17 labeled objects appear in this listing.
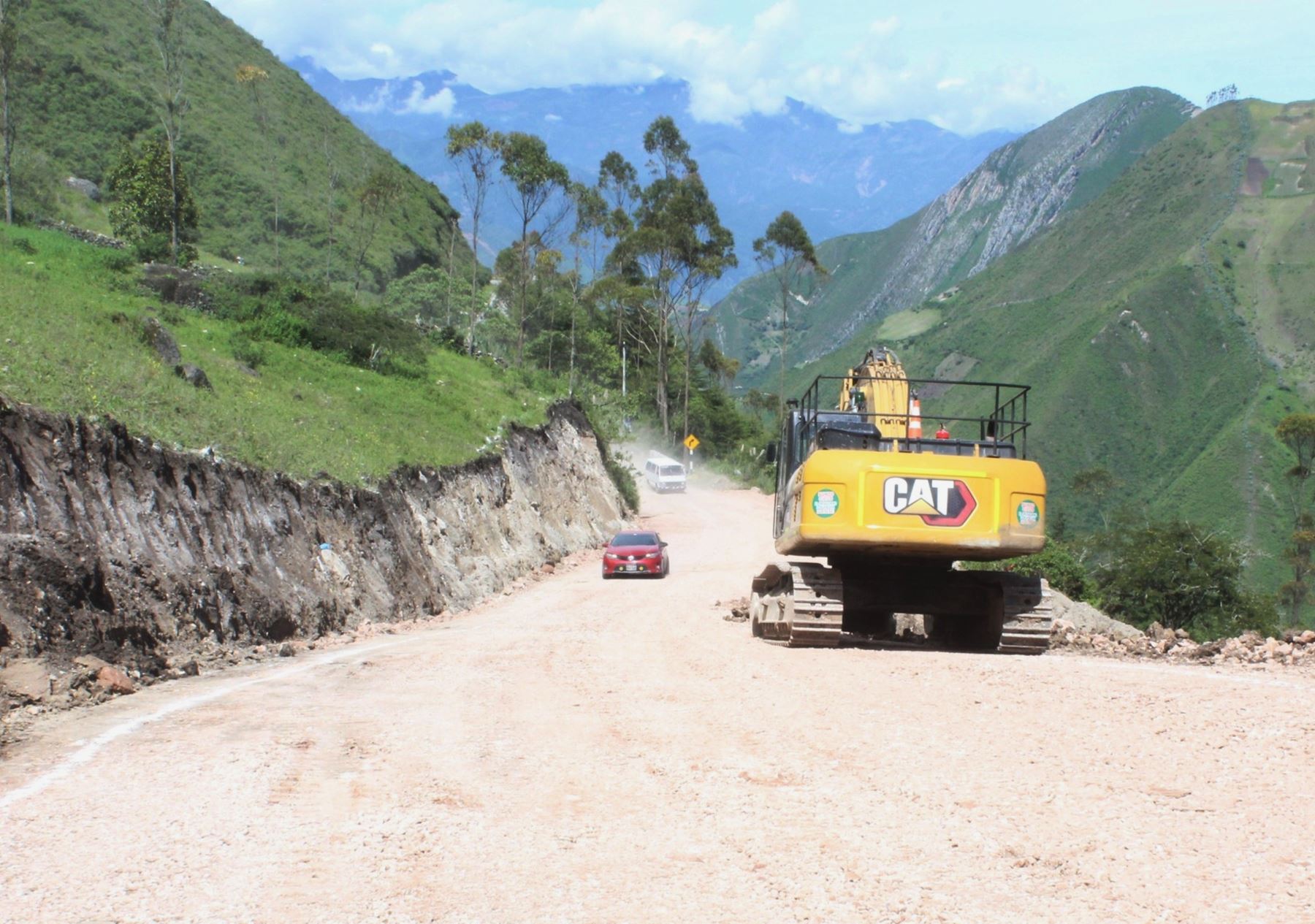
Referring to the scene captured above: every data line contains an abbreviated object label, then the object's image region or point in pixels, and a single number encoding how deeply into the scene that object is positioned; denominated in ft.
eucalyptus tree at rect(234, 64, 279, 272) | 268.21
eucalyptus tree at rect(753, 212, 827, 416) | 251.39
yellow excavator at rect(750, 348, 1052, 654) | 42.11
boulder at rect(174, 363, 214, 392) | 71.15
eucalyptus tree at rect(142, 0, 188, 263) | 140.36
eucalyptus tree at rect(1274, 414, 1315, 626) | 210.79
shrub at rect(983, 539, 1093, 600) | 100.83
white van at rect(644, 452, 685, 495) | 207.82
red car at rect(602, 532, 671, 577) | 101.40
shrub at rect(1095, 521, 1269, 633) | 103.04
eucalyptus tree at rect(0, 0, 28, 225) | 140.36
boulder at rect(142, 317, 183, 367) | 73.36
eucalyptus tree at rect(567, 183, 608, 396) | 249.14
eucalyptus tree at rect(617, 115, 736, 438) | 256.93
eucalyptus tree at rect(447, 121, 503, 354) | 193.26
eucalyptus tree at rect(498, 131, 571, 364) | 200.34
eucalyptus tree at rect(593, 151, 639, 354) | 270.87
